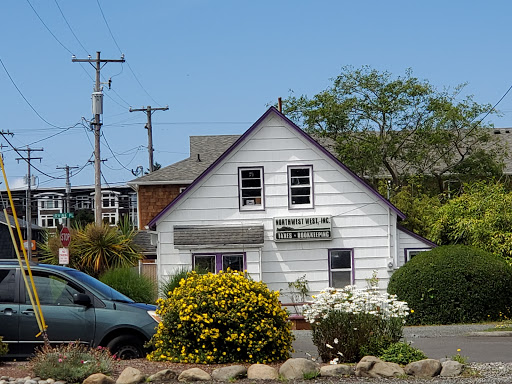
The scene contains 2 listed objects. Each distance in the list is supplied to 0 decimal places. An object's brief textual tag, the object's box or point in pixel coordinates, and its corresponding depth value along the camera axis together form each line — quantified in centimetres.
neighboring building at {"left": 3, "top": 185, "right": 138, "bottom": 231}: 12094
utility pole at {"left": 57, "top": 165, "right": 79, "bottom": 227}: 7475
